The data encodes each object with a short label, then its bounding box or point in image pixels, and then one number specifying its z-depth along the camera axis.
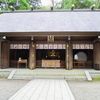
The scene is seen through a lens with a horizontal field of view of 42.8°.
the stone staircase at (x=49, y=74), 7.82
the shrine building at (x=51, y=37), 8.33
